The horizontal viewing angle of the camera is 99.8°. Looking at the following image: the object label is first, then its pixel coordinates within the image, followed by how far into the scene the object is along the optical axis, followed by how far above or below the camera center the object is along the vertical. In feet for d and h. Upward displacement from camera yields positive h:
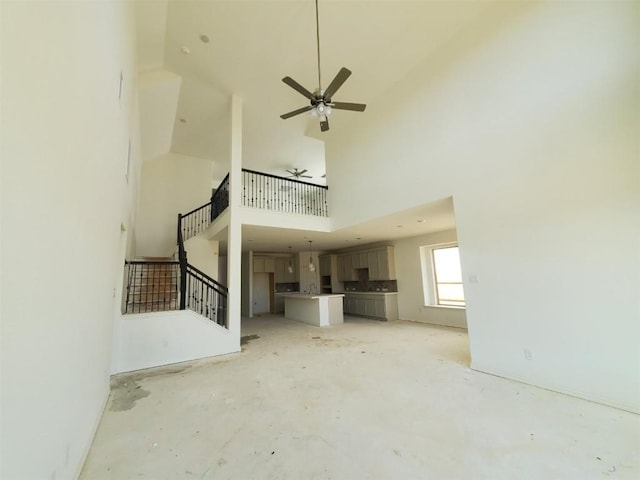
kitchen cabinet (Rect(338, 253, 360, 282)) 31.86 +0.81
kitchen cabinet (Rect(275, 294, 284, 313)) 36.35 -3.63
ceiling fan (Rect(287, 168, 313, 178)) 30.83 +12.30
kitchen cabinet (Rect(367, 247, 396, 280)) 27.53 +0.93
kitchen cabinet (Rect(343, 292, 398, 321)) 26.89 -3.25
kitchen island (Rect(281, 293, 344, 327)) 24.75 -3.15
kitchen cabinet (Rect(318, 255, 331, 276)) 34.48 +1.48
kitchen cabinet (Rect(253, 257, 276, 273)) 34.47 +1.72
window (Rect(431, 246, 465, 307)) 23.38 -0.54
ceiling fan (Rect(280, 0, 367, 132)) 11.80 +7.99
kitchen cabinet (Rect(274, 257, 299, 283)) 36.17 +0.81
